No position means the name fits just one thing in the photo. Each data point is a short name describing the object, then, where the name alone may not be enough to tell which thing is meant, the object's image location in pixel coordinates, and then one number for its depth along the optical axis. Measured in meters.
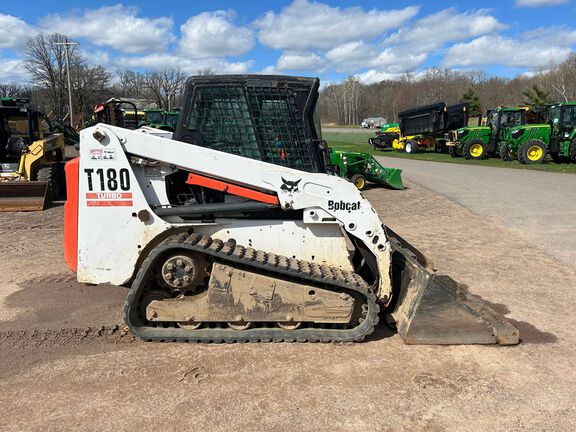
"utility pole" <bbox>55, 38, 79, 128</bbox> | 40.34
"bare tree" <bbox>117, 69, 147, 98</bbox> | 67.56
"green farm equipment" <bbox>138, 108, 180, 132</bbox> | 23.54
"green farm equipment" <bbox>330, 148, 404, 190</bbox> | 13.29
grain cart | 27.09
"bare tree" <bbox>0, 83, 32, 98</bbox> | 60.69
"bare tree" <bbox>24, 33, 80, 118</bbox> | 58.75
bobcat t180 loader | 3.72
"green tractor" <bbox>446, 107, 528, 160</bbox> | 22.47
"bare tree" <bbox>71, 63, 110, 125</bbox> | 57.22
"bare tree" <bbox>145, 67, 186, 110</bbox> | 62.94
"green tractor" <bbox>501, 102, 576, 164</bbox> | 18.84
